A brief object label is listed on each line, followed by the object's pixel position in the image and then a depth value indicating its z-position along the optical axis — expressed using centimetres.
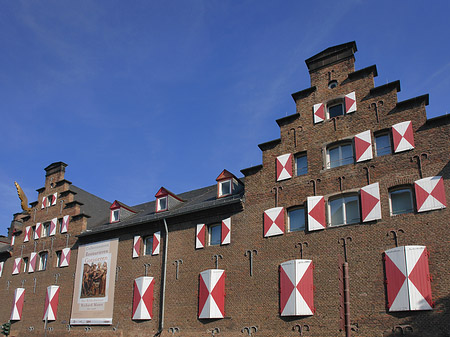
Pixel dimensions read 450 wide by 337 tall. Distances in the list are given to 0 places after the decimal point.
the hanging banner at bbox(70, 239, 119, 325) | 2548
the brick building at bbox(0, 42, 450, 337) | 1642
